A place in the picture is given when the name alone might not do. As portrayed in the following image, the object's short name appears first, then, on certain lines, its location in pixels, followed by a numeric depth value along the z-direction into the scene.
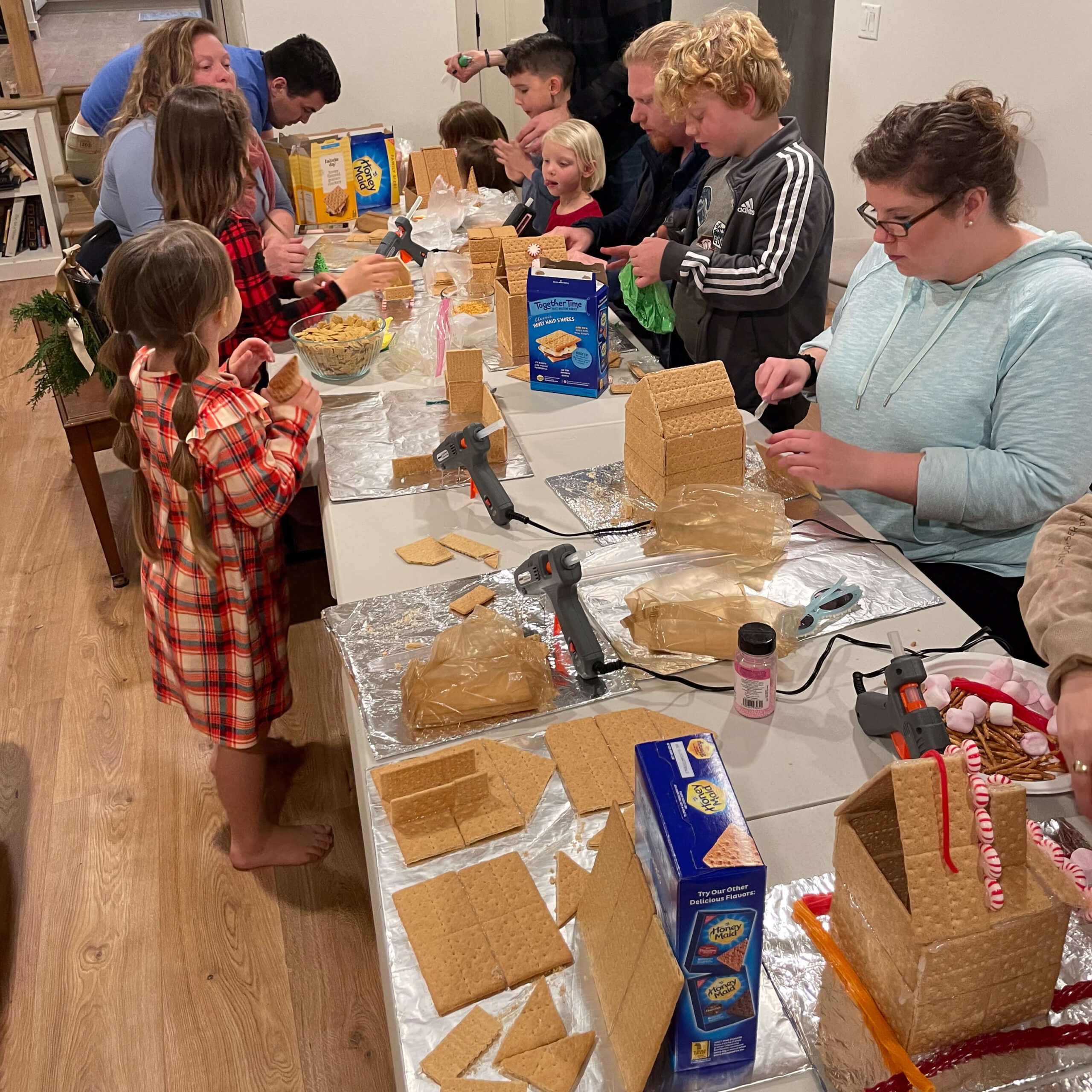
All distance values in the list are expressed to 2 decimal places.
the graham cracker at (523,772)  1.24
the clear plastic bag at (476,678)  1.36
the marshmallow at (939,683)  1.32
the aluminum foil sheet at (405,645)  1.36
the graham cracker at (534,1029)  0.96
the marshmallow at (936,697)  1.30
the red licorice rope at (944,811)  0.84
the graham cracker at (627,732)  1.28
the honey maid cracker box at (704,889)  0.83
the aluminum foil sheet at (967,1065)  0.89
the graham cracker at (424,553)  1.71
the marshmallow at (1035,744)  1.24
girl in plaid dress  1.66
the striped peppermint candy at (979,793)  0.86
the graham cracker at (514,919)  1.04
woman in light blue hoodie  1.59
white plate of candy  1.22
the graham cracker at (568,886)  1.09
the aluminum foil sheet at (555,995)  0.93
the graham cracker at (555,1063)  0.93
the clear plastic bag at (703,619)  1.46
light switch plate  4.17
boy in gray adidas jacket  2.30
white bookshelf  5.61
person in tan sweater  1.13
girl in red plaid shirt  2.23
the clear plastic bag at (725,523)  1.68
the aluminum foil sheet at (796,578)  1.54
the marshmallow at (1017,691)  1.29
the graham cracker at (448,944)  1.01
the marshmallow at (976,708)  1.28
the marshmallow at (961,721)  1.27
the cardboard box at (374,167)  3.78
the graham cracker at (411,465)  1.96
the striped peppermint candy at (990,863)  0.85
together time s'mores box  2.21
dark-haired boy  3.77
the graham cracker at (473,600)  1.56
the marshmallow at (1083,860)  1.07
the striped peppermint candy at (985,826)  0.85
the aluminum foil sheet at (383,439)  1.96
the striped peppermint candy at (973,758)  0.95
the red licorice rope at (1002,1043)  0.89
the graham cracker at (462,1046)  0.94
